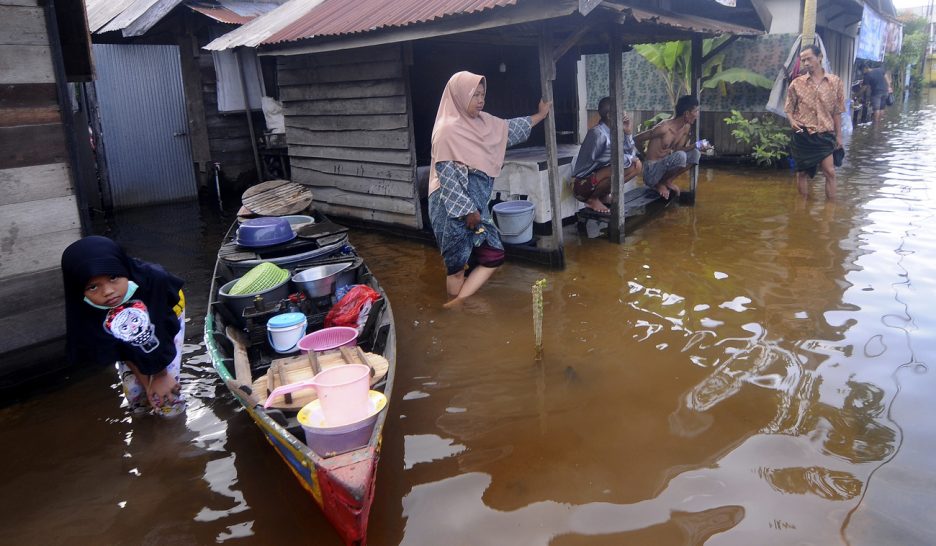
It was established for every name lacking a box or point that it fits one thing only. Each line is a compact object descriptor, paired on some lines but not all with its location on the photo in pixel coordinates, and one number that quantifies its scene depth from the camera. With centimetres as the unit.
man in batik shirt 792
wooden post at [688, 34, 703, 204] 867
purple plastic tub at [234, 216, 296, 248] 550
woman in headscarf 529
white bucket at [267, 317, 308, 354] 409
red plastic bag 435
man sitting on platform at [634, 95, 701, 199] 845
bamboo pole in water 432
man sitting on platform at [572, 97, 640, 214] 771
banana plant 1138
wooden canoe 251
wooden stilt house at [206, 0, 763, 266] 623
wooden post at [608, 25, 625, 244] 701
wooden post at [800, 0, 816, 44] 955
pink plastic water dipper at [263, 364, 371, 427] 283
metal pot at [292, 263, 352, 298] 475
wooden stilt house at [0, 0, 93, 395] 427
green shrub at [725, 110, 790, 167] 1158
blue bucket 675
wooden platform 800
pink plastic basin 391
